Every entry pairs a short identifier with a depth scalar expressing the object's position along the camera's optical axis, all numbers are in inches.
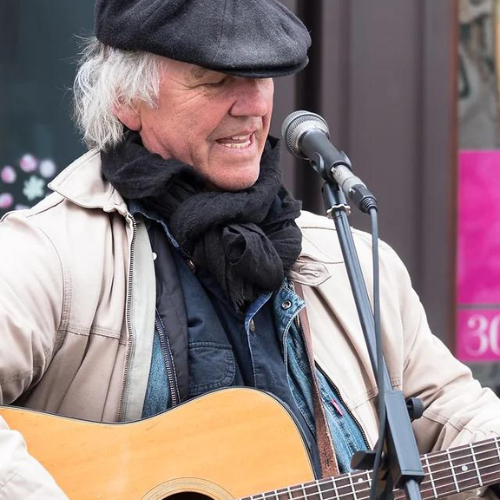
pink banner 370.6
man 212.4
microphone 172.7
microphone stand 161.2
